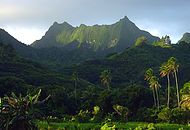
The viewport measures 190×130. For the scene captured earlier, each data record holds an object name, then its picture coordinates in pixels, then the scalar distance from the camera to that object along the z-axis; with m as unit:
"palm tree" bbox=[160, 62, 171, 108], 99.32
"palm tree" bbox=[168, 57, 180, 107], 97.16
